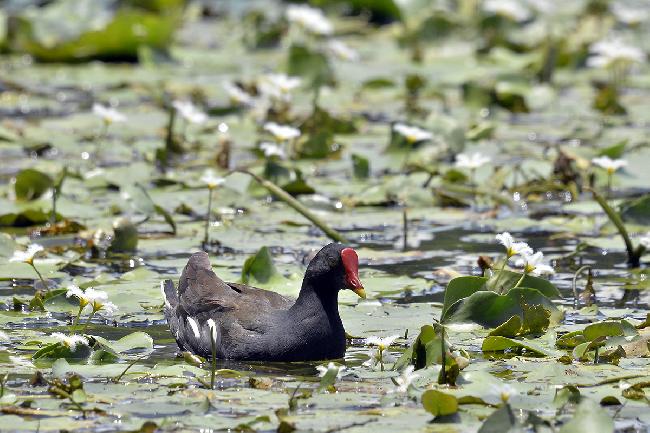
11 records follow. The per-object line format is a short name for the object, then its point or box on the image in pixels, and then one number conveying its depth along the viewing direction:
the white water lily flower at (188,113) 19.95
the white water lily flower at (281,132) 17.86
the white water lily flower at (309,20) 25.97
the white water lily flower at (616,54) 24.06
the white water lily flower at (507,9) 30.97
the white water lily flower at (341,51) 25.77
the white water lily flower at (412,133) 18.50
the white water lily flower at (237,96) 22.37
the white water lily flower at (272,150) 18.06
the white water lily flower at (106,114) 18.94
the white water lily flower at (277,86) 21.06
